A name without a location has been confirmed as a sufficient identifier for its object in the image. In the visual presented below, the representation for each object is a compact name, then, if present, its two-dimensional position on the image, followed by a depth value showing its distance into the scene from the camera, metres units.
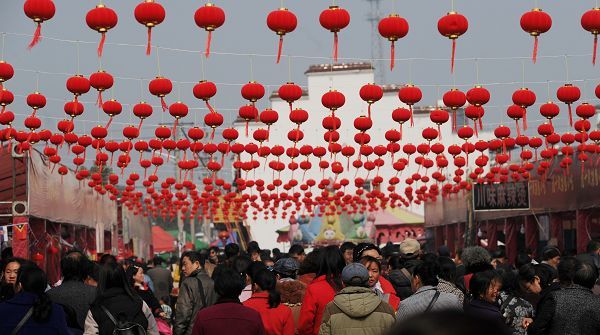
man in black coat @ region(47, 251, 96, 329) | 8.73
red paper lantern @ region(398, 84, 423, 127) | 18.50
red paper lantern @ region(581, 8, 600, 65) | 14.34
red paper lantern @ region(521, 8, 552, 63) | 14.27
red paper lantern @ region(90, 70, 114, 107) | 17.19
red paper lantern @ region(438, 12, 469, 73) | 14.12
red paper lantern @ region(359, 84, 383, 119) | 18.78
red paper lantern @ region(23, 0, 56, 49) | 13.55
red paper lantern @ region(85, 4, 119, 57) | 13.57
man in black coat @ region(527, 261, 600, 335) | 8.02
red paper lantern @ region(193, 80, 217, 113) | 18.30
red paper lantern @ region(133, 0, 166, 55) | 13.55
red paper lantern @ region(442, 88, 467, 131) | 19.03
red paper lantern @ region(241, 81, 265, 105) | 18.66
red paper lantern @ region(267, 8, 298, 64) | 14.02
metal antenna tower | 77.59
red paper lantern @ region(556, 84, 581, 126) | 18.38
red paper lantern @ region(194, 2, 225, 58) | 13.95
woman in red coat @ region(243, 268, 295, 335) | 8.26
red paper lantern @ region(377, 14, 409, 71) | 14.15
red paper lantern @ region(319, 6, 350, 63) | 13.88
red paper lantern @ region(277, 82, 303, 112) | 18.69
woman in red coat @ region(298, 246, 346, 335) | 8.74
